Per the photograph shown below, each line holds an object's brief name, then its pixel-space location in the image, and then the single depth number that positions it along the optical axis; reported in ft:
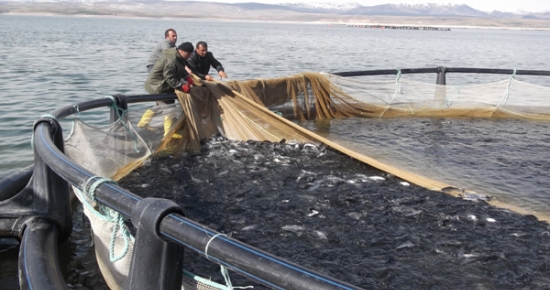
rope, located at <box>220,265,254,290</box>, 8.10
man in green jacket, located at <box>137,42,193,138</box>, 28.30
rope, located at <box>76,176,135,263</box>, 9.96
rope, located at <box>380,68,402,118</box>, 42.79
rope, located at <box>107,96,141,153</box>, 22.68
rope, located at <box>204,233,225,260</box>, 7.57
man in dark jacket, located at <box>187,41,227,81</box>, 33.91
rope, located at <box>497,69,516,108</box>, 43.42
